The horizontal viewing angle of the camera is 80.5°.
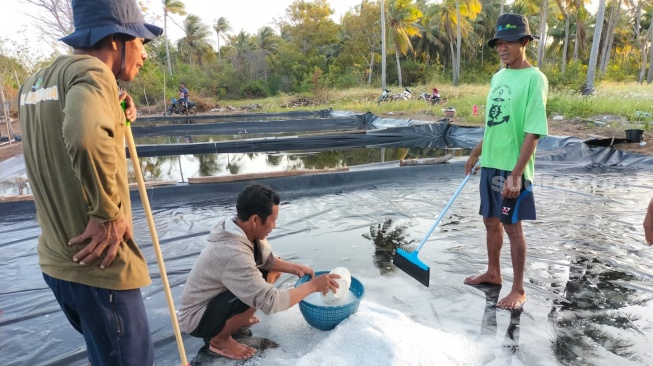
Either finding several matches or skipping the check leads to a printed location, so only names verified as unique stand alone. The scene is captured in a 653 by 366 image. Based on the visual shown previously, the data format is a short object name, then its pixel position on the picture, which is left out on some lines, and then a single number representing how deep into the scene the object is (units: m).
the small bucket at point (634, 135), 6.36
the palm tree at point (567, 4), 18.47
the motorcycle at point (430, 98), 15.54
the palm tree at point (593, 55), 11.76
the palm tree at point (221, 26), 39.62
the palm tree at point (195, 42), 32.94
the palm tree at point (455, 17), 22.62
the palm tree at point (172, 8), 26.72
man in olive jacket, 1.03
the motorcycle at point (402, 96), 18.50
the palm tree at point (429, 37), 27.89
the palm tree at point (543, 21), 18.17
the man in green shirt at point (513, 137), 2.13
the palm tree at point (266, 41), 33.41
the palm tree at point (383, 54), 19.28
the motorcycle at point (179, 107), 17.89
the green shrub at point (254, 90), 28.47
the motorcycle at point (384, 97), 18.36
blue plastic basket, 1.91
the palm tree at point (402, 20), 22.38
